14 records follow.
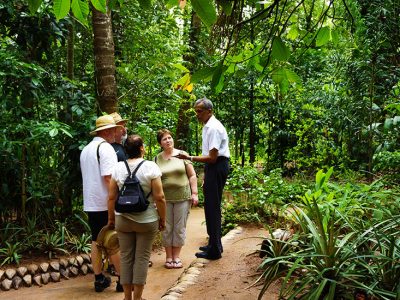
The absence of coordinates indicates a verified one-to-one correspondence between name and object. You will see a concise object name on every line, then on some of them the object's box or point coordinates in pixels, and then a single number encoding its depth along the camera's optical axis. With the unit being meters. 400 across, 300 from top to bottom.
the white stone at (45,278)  4.44
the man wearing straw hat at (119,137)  4.19
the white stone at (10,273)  4.28
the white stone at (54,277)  4.49
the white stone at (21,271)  4.34
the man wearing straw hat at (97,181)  3.85
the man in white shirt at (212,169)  4.09
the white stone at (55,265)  4.52
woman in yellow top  4.27
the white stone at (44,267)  4.46
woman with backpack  3.26
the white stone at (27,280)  4.34
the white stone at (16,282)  4.28
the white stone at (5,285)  4.23
